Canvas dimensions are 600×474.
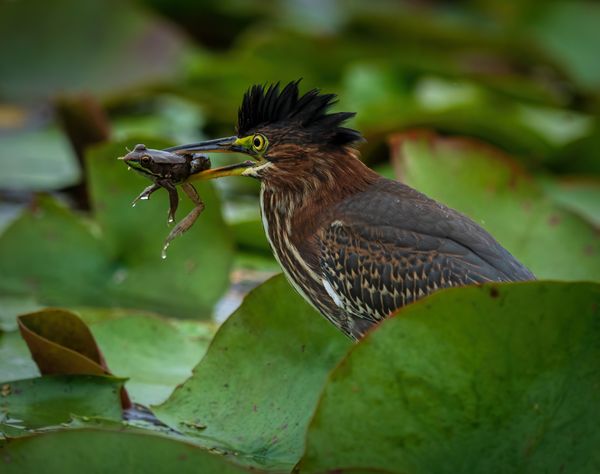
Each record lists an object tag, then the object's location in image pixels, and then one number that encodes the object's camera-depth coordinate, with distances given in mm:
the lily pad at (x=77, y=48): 16937
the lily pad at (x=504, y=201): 10086
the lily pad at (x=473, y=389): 6078
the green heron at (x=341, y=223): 8234
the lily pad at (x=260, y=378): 7777
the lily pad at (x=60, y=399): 7965
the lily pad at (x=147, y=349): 8875
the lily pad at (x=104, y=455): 5844
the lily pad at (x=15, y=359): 8680
